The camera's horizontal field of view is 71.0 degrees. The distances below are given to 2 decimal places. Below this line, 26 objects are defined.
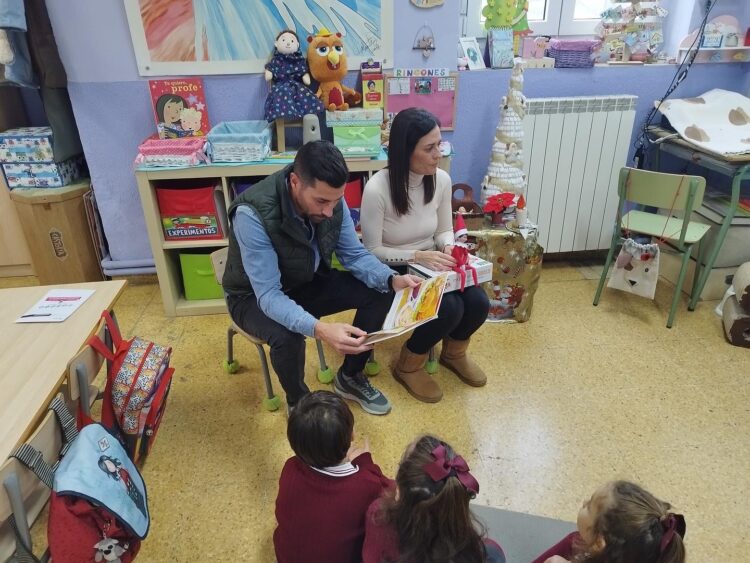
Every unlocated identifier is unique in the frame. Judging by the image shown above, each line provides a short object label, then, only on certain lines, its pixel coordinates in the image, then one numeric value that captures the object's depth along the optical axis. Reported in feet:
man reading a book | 5.02
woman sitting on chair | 6.18
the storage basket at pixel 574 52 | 8.81
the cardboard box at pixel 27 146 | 8.40
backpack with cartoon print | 3.53
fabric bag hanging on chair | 8.21
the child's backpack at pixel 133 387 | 4.93
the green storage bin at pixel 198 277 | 8.54
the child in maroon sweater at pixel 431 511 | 3.16
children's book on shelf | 8.09
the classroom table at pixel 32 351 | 3.67
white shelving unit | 7.72
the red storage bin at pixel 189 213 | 8.08
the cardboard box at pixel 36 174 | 8.61
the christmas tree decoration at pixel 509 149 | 8.25
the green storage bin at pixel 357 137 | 8.10
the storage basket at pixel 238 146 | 7.64
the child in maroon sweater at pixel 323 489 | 3.71
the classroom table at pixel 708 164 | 7.72
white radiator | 8.82
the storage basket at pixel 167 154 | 7.61
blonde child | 2.95
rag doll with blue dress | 7.93
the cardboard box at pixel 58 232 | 8.61
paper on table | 4.87
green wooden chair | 7.53
